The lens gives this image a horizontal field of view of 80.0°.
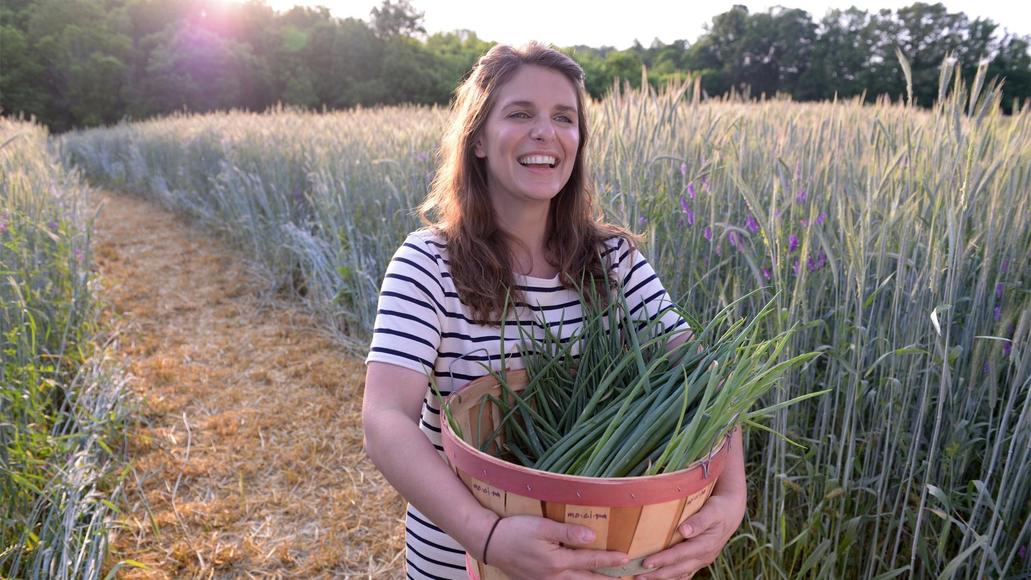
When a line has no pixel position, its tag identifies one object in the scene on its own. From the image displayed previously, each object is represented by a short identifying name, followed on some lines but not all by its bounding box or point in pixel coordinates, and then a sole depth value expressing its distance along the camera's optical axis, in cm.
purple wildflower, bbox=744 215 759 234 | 167
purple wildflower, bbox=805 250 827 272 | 149
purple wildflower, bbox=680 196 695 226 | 178
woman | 83
